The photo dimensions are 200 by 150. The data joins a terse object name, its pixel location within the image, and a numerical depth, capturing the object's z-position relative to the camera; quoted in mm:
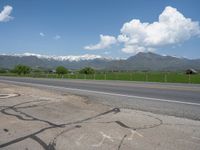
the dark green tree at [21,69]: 69715
